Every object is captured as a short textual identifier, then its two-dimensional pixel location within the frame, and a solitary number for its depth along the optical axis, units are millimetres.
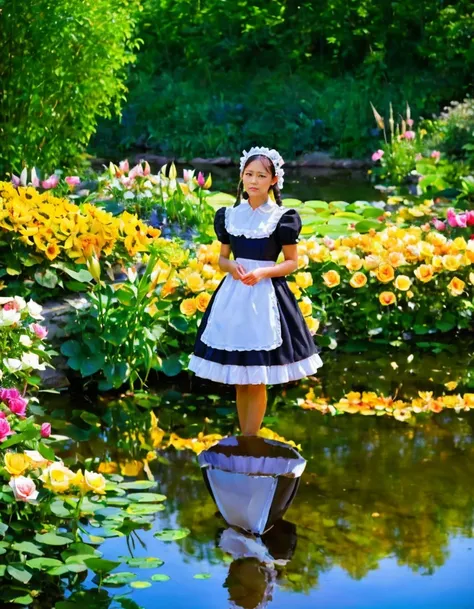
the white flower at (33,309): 4969
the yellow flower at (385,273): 6902
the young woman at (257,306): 4691
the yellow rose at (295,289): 6308
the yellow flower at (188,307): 6117
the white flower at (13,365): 4641
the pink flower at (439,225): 7916
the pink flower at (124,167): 7984
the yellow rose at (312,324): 6211
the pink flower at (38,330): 4863
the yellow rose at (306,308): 6141
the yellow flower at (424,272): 6900
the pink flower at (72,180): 7633
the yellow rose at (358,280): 6848
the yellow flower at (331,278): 6766
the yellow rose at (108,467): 5054
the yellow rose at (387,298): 6844
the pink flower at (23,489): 3783
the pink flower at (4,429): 3916
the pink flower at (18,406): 4148
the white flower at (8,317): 4707
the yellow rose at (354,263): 6930
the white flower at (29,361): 4723
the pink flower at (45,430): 4043
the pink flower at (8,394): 4230
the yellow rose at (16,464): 3854
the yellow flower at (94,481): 3984
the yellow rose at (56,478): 3988
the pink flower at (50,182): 7285
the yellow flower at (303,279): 6289
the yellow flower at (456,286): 6958
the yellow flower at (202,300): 6062
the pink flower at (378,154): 12228
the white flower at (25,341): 4871
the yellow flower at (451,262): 6969
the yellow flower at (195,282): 6148
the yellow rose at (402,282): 6855
